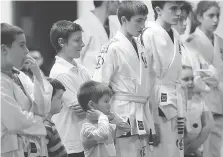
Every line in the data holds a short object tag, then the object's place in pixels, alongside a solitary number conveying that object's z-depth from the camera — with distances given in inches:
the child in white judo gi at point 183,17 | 481.1
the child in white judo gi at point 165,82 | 397.3
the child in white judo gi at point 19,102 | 279.9
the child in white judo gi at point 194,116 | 452.5
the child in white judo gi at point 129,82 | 366.3
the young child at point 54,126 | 316.4
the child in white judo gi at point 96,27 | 468.7
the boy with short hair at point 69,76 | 347.2
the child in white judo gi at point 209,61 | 469.0
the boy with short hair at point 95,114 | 331.3
